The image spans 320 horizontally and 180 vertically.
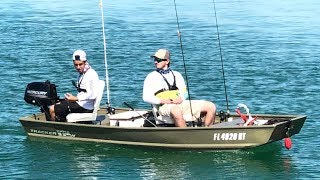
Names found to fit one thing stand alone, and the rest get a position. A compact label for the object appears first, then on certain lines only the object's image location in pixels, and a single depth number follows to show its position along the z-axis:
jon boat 17.77
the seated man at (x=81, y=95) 18.97
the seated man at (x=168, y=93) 18.28
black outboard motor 19.61
